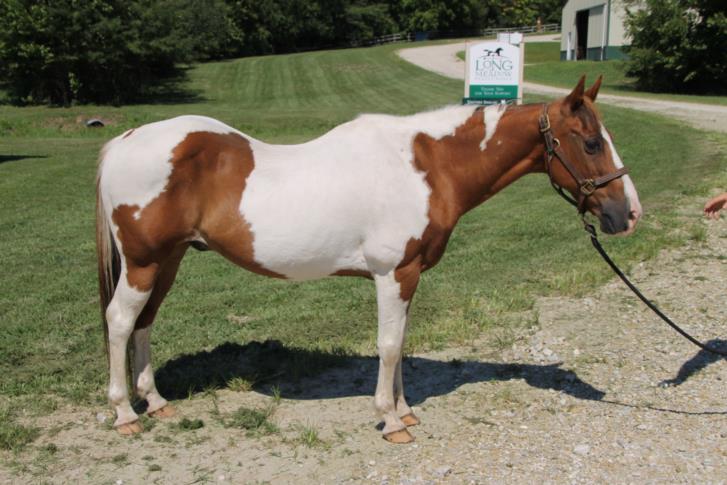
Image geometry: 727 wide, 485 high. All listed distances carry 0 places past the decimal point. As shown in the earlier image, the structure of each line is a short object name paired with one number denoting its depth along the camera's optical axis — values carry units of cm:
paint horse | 427
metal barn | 4391
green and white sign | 1848
